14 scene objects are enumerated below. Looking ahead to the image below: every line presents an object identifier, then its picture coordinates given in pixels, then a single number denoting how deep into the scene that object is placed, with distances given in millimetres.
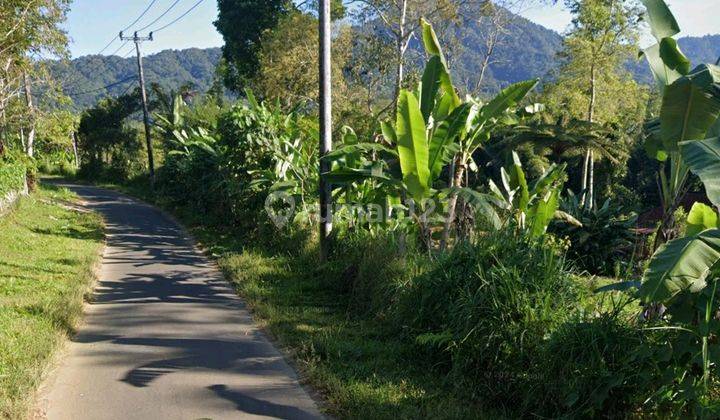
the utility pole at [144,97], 28750
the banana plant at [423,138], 7293
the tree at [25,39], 14867
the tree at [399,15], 20625
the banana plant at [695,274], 3762
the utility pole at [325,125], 10000
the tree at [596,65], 26672
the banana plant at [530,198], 7242
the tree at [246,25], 33125
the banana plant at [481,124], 7887
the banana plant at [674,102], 4770
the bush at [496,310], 5109
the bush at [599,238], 12719
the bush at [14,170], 16219
